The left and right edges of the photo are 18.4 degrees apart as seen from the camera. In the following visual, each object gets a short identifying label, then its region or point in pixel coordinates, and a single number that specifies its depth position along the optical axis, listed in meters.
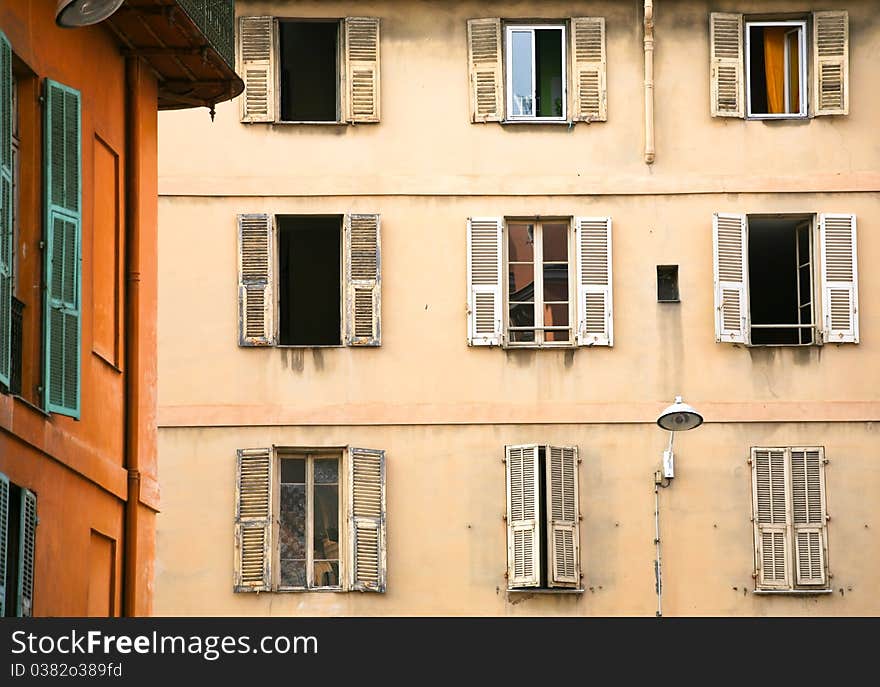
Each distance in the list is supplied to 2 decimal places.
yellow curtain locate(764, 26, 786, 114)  31.98
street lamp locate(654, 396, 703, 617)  28.08
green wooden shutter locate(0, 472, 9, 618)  18.41
